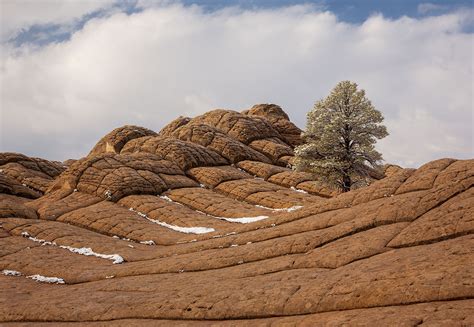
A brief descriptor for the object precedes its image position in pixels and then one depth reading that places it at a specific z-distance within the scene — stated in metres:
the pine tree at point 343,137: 45.03
